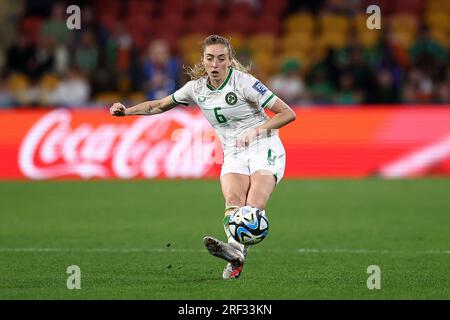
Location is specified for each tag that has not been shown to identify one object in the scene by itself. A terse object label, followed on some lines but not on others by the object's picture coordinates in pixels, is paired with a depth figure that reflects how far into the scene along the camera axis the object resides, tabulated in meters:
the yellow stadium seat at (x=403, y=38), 22.79
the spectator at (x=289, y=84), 20.88
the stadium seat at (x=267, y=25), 25.00
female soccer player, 8.86
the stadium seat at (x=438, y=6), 24.76
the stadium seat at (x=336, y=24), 24.11
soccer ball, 8.50
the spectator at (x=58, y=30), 22.11
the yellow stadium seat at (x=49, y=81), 21.36
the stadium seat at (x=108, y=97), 20.98
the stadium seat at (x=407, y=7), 25.06
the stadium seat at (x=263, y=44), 24.20
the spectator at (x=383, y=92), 20.12
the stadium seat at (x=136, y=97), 20.64
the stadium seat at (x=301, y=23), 24.59
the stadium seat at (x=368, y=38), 22.19
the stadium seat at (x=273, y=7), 25.28
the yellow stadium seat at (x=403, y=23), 24.00
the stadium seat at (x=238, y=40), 22.75
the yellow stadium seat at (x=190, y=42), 24.30
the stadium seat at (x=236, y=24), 24.84
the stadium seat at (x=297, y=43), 23.86
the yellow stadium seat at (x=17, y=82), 21.83
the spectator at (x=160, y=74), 19.97
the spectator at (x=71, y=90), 20.84
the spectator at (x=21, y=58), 21.70
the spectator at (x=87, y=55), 21.45
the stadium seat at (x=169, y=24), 25.01
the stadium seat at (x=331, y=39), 23.50
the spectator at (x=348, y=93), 20.38
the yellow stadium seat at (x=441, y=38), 22.97
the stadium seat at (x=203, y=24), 24.91
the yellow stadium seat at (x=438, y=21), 24.19
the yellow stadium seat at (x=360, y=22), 23.73
